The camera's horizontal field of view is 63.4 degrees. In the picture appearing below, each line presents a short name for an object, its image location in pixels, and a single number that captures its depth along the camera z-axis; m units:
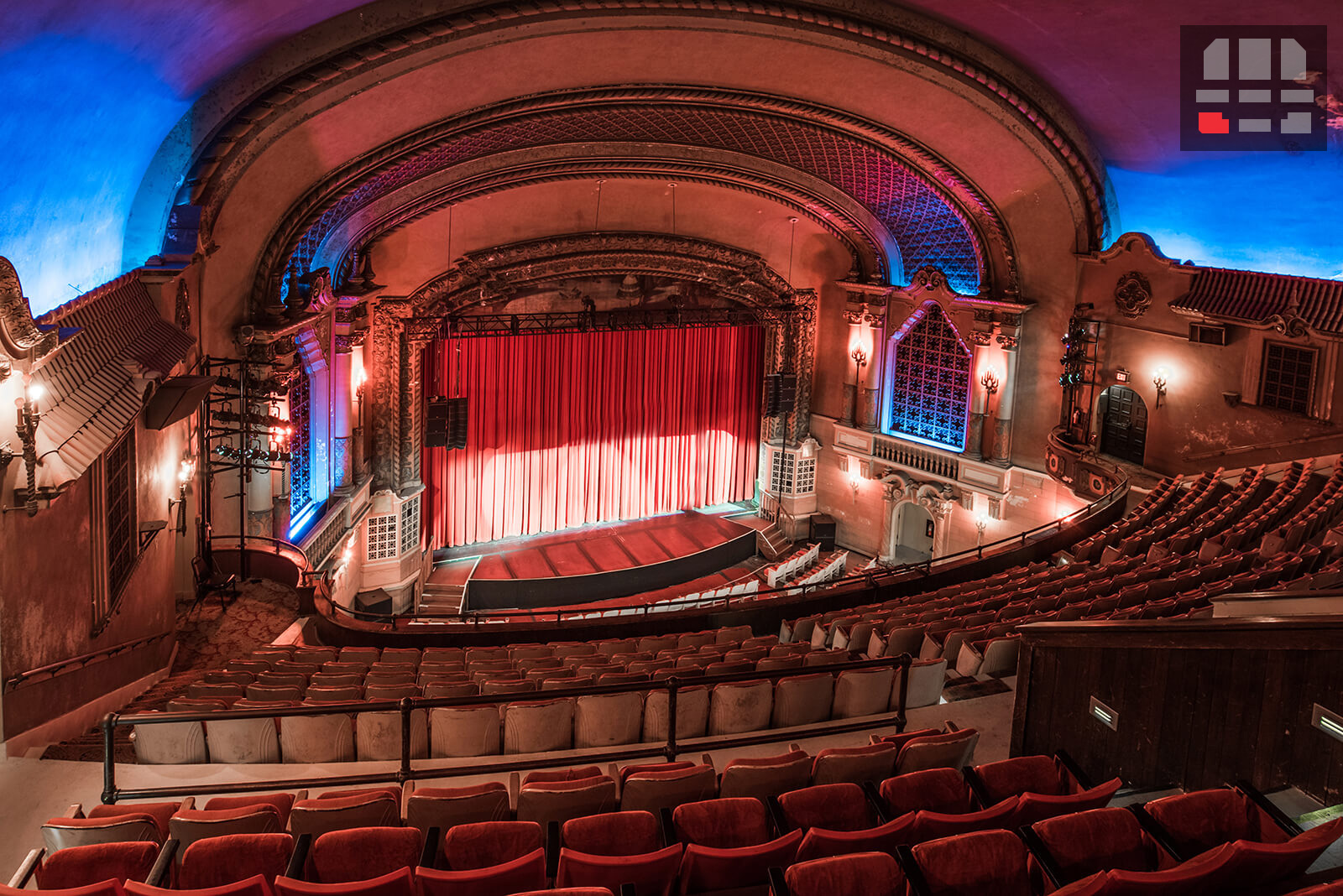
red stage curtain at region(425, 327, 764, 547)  19.55
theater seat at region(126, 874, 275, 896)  3.76
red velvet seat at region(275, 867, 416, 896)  3.77
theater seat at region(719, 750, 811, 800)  4.95
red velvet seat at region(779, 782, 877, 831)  4.62
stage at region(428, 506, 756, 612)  18.08
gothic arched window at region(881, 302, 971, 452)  19.61
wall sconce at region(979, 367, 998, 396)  18.59
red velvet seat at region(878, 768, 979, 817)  4.75
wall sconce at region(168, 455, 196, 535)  11.25
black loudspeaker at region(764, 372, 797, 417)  20.75
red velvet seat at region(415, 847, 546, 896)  3.91
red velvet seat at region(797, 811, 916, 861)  4.16
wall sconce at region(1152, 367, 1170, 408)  16.02
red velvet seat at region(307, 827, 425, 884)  4.18
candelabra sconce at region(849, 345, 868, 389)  20.82
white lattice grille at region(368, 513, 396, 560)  17.42
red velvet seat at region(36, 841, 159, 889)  4.12
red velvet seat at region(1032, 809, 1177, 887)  4.11
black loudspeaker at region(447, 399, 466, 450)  17.78
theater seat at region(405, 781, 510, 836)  4.71
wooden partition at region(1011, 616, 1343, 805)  4.89
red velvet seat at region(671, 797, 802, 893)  4.12
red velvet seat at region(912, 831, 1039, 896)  3.96
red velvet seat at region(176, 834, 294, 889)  4.12
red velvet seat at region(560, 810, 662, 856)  4.32
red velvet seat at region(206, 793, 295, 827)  4.93
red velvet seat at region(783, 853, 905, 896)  3.82
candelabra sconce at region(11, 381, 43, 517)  6.82
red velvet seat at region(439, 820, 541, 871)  4.27
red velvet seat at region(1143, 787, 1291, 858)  4.32
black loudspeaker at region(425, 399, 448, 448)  17.58
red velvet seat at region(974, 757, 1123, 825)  4.58
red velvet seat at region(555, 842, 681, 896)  4.05
